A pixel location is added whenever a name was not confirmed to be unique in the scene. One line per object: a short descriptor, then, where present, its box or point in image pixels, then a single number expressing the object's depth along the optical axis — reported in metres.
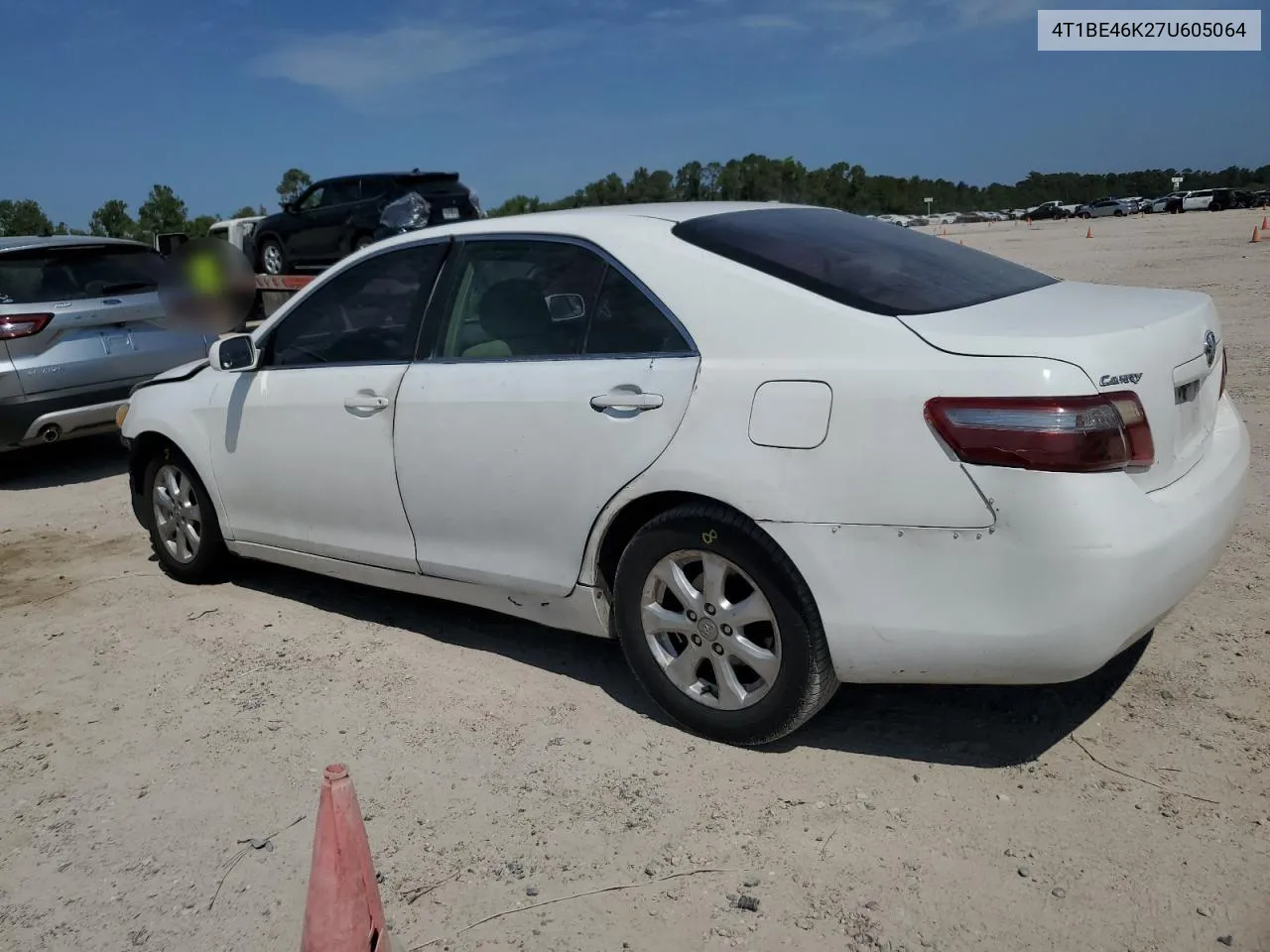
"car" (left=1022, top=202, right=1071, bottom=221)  83.49
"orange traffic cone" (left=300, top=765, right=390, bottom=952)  2.23
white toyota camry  2.84
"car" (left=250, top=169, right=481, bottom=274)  14.80
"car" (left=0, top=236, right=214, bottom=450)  7.42
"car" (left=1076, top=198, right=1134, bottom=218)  73.69
